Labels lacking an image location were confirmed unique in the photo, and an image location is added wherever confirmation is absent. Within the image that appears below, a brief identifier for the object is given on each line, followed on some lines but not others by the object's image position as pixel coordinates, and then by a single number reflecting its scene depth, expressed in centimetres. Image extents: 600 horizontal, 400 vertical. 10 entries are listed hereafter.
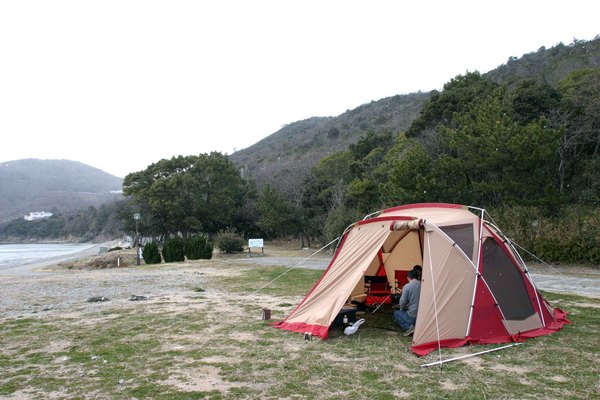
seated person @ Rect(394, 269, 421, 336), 691
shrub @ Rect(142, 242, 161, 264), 2678
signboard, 2581
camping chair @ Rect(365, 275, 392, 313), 898
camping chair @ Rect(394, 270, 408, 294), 947
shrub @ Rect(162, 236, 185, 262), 2644
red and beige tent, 629
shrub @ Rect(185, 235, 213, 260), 2634
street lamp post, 2627
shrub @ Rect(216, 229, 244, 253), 2841
